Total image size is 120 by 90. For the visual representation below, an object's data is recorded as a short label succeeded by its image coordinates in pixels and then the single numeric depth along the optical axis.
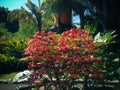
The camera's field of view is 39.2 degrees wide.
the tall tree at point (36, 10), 18.20
